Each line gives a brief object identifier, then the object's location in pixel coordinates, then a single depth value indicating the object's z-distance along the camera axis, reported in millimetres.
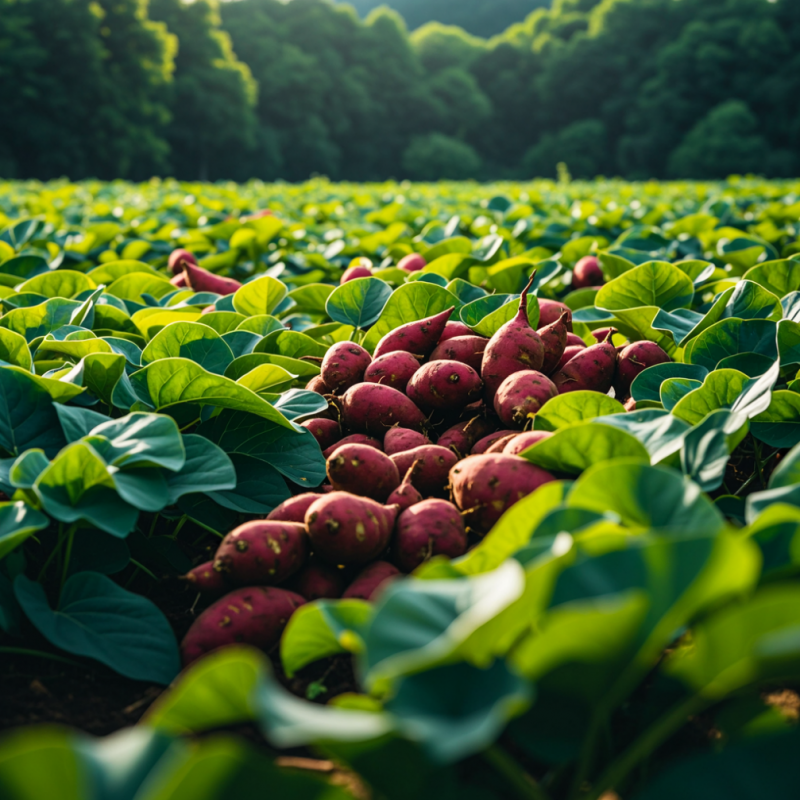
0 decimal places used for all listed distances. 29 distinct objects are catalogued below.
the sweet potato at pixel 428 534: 1163
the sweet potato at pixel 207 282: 2789
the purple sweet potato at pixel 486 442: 1423
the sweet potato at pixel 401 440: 1478
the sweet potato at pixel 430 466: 1392
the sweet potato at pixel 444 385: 1545
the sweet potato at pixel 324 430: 1629
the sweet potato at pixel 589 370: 1639
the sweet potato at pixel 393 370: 1645
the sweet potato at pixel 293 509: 1264
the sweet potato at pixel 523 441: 1261
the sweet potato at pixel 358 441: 1508
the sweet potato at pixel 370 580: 1118
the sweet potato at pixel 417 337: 1719
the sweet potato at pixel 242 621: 1092
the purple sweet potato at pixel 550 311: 1898
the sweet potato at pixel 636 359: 1664
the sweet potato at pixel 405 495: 1279
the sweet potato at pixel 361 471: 1329
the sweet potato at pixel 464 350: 1669
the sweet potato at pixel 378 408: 1553
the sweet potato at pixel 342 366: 1667
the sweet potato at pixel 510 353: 1532
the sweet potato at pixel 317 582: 1182
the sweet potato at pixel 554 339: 1644
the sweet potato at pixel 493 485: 1194
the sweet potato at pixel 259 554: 1141
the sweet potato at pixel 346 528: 1144
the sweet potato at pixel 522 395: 1427
